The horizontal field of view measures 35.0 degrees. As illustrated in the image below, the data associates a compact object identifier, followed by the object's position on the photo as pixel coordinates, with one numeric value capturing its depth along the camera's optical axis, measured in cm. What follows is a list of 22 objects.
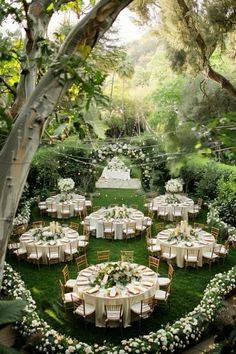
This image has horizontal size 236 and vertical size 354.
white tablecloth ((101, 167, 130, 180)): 2578
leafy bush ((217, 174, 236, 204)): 1457
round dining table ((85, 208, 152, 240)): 1362
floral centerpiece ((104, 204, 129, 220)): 1405
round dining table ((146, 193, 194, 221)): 1577
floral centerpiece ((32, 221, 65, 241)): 1164
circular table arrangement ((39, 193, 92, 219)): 1634
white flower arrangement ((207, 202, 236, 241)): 1302
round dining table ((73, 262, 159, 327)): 800
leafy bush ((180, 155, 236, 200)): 1710
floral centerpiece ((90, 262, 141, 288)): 846
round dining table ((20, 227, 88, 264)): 1133
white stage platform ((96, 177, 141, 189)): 2361
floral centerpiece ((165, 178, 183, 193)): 1609
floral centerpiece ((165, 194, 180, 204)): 1628
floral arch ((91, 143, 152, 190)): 1430
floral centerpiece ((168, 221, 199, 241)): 1146
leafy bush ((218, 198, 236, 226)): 1434
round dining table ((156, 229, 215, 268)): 1102
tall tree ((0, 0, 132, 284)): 199
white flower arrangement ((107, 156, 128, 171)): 2002
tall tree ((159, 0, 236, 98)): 732
